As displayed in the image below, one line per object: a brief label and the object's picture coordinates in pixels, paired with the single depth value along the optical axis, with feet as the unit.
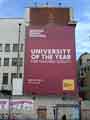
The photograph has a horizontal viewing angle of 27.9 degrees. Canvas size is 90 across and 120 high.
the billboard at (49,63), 88.44
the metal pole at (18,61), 106.59
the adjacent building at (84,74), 132.70
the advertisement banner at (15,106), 74.45
